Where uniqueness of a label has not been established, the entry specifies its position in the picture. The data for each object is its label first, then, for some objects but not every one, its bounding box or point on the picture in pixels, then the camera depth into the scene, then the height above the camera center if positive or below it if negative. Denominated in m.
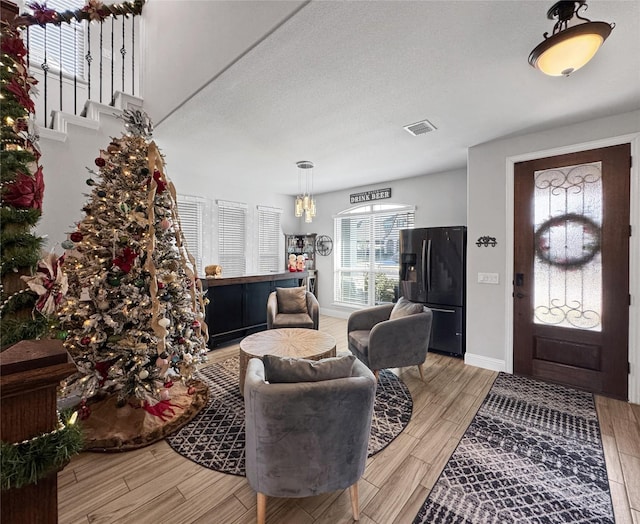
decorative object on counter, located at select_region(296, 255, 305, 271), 5.81 -0.05
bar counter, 4.10 -0.69
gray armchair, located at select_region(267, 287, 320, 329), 3.80 -0.69
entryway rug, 1.55 -1.35
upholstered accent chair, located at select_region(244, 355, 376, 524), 1.35 -0.83
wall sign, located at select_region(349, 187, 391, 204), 5.44 +1.30
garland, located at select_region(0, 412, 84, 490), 0.63 -0.46
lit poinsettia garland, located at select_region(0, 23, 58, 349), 0.88 +0.10
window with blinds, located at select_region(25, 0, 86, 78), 3.75 +2.98
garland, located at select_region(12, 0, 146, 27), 2.34 +2.29
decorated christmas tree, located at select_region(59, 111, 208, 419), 2.09 -0.21
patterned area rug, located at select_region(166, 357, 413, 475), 1.95 -1.31
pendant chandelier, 3.95 +1.48
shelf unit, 6.54 +0.31
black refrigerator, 3.74 -0.25
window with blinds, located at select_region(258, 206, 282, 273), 6.07 +0.48
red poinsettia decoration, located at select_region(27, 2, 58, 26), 2.32 +2.04
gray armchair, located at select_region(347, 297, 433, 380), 2.83 -0.83
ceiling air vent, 2.95 +1.43
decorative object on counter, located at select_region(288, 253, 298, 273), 5.80 -0.07
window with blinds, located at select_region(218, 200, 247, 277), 5.41 +0.44
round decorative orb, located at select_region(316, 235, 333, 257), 6.41 +0.35
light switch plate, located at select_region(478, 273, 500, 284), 3.39 -0.20
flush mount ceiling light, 1.54 +1.23
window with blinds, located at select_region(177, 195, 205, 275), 4.88 +0.67
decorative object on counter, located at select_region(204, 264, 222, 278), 4.31 -0.17
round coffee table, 2.45 -0.79
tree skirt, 2.03 -1.27
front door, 2.76 -0.08
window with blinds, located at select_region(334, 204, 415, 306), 5.43 +0.17
